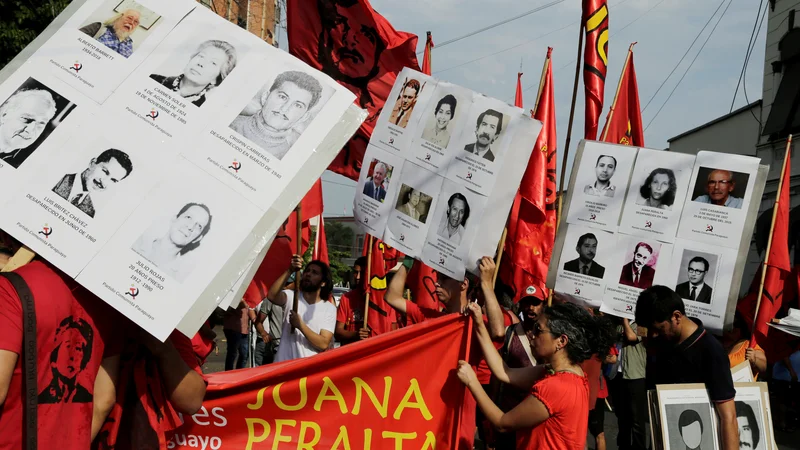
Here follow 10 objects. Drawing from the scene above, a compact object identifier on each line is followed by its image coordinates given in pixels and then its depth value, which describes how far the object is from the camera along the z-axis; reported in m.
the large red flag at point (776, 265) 5.91
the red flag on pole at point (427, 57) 6.55
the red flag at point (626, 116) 6.32
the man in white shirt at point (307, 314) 6.26
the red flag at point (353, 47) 5.81
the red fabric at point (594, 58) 5.54
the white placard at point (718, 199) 4.90
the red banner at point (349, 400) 3.76
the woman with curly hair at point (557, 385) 3.46
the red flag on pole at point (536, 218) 5.14
